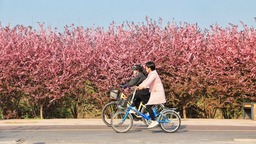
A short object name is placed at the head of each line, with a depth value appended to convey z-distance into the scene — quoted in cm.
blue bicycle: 1338
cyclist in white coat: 1321
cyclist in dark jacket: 1373
